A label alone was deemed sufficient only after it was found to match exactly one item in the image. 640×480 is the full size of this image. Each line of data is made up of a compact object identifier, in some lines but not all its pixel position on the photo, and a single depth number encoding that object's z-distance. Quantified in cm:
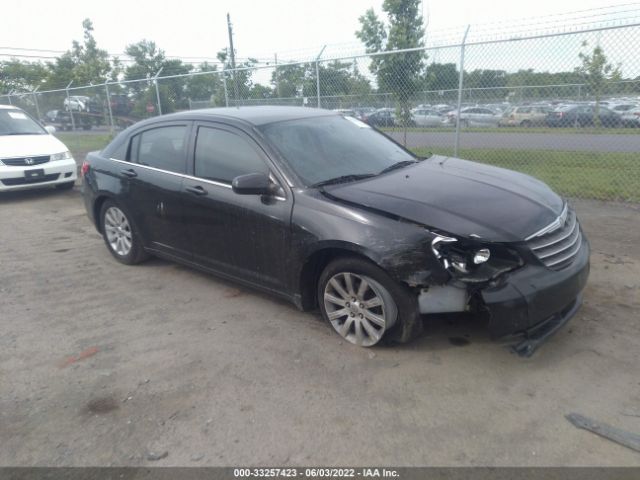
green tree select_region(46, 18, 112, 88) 2397
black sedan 298
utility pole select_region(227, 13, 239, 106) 3186
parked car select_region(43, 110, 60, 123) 1646
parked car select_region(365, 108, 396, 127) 923
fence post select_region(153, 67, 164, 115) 1209
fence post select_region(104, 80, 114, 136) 1302
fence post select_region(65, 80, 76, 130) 1508
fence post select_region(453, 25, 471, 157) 718
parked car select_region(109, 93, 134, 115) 1391
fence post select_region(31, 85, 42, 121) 1636
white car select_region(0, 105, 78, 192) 864
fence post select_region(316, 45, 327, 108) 873
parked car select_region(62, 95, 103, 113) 1524
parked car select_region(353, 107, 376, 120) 938
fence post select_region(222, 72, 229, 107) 1069
